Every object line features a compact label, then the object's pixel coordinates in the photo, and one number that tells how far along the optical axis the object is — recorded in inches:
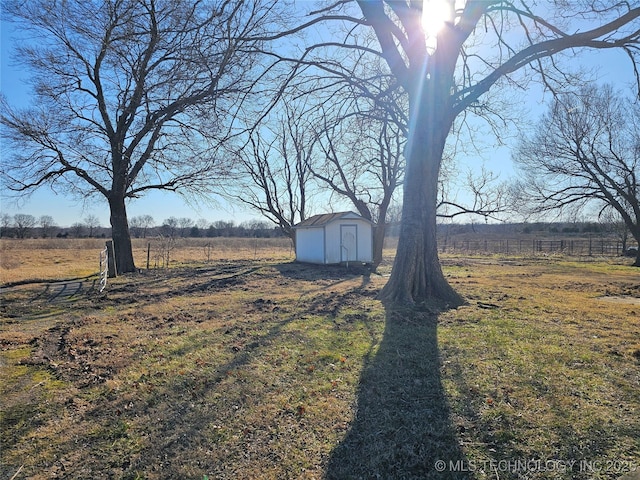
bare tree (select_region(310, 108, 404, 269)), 783.1
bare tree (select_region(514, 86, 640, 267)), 864.3
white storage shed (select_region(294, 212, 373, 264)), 786.8
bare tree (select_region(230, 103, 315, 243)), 1036.5
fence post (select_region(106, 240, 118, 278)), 533.6
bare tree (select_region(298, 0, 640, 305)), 304.0
